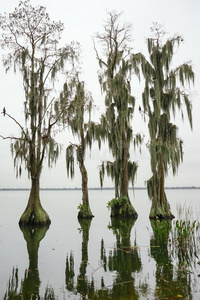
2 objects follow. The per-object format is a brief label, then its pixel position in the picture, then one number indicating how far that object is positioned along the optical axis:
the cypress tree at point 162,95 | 16.09
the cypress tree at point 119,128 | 17.83
